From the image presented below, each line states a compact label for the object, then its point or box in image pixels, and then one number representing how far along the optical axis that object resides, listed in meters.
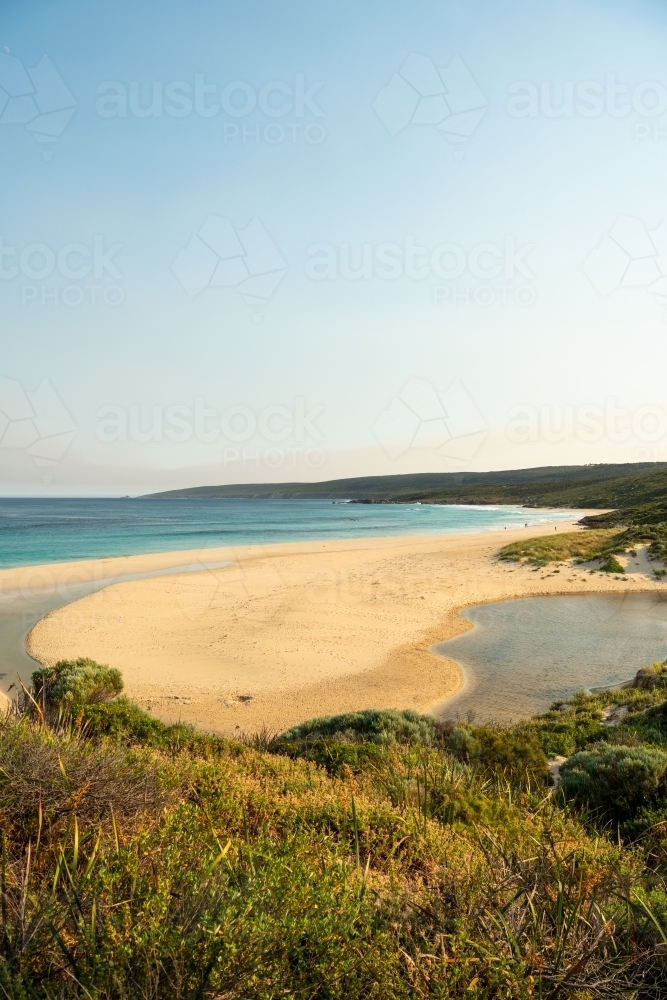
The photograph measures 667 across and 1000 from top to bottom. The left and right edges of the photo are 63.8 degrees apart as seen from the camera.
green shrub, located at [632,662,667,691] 11.90
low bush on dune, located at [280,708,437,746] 8.88
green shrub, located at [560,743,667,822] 6.35
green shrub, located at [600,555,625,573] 29.13
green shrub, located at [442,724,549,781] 7.32
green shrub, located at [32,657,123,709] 10.26
